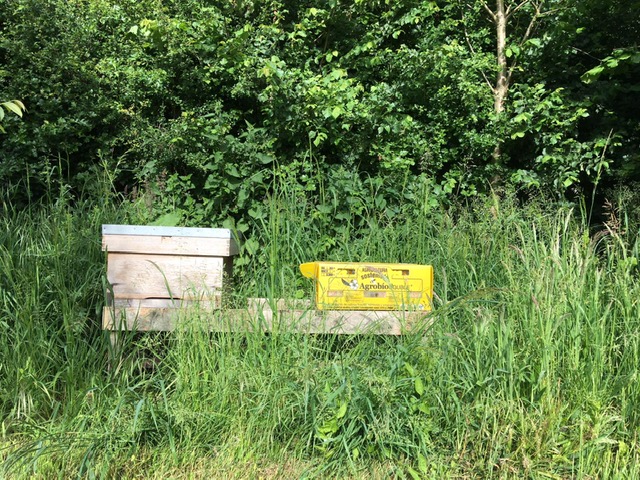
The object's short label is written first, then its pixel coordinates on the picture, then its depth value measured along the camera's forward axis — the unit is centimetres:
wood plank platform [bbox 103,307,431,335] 300
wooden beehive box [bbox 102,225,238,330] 323
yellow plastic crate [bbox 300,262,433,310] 318
